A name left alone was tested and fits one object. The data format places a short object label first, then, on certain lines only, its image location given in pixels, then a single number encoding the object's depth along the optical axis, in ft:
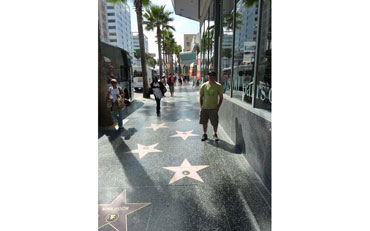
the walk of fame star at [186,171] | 12.21
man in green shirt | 17.25
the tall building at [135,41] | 510.62
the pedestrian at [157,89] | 31.65
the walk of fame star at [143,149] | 16.28
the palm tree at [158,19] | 82.53
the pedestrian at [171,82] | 60.29
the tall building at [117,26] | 332.60
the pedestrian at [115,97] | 21.90
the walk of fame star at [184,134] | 20.29
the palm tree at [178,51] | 232.12
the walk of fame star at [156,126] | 24.02
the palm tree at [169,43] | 142.63
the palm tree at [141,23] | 49.39
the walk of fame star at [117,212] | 8.50
